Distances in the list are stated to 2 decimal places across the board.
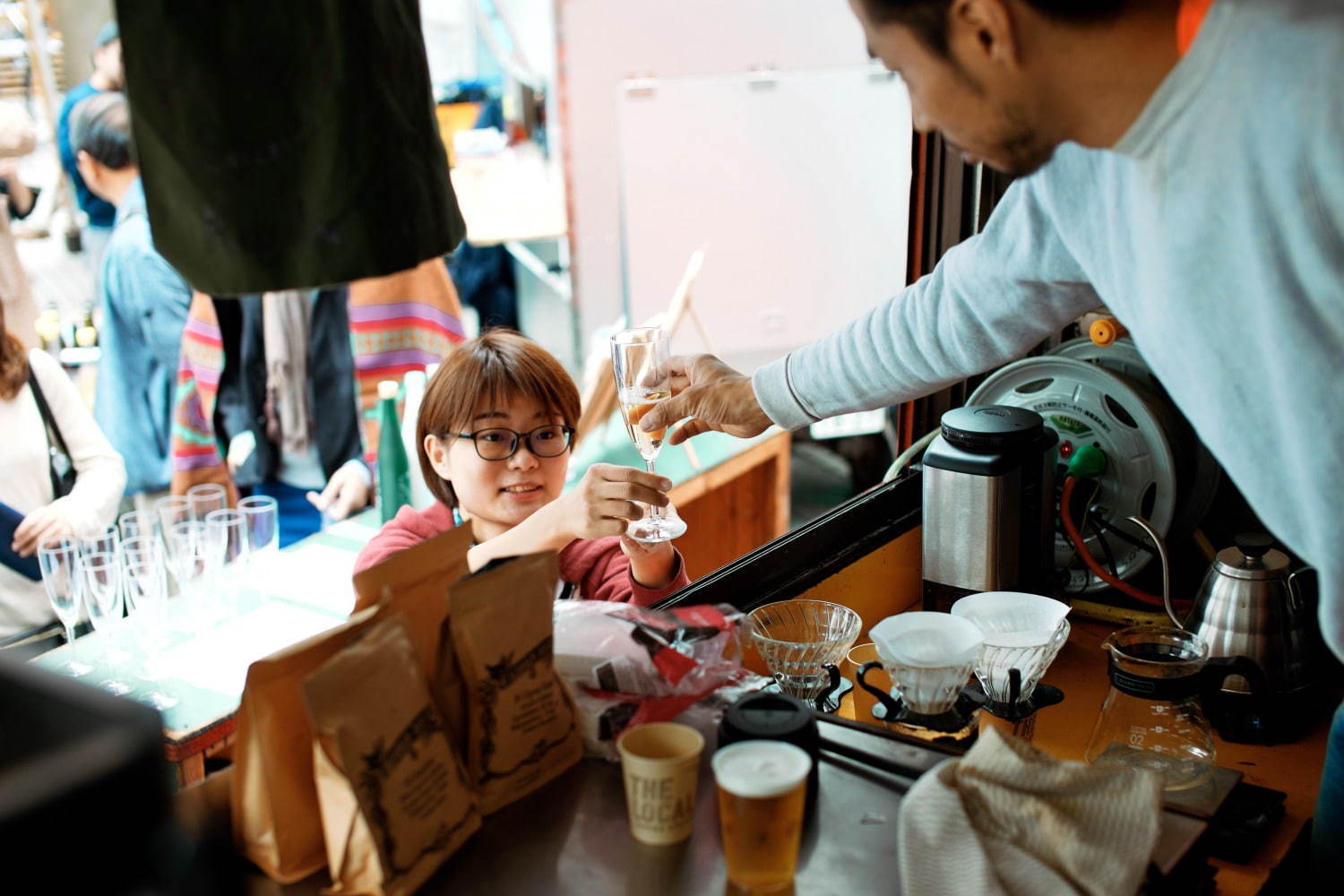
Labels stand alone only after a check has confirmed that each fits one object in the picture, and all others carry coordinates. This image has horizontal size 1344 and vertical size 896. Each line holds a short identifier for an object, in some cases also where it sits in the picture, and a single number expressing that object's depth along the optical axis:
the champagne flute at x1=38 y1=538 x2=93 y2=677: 1.96
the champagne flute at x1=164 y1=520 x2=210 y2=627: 2.04
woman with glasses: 1.74
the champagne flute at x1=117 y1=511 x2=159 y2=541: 2.19
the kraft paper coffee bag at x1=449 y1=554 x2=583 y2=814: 0.96
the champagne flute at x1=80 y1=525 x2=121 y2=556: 1.98
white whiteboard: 3.84
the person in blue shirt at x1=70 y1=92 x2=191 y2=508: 2.98
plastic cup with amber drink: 0.85
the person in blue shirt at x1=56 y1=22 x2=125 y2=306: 3.43
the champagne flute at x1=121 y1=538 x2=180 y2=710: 1.96
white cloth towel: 0.84
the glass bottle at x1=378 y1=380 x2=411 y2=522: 2.44
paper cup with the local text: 0.90
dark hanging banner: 0.83
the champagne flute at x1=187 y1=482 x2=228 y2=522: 2.39
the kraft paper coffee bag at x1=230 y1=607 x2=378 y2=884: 0.87
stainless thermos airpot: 1.69
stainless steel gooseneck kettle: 1.54
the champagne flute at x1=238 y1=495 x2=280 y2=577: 2.26
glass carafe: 1.40
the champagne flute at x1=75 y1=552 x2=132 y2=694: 1.94
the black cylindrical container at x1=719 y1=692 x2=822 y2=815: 0.97
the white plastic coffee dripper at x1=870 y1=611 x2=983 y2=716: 1.20
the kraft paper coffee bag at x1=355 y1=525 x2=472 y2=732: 0.95
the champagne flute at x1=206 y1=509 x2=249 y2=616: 2.06
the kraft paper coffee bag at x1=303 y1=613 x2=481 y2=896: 0.84
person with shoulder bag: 2.50
